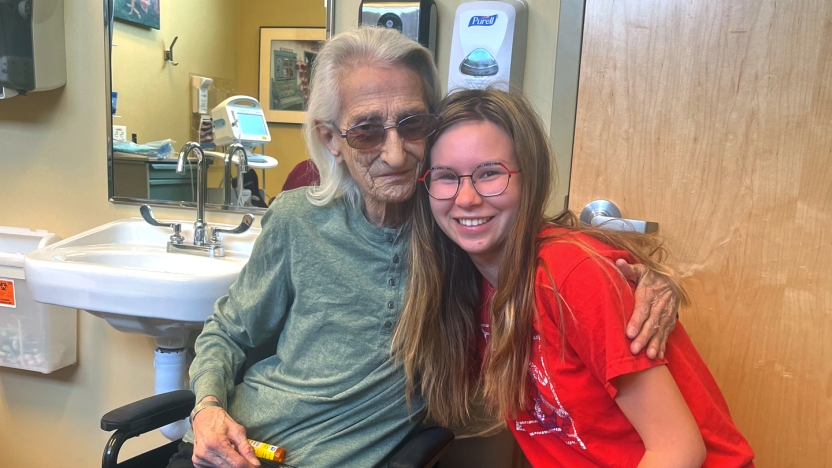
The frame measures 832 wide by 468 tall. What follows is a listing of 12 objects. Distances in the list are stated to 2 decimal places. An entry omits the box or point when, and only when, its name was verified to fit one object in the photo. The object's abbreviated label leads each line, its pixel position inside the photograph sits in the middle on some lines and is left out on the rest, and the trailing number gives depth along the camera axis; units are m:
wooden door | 1.17
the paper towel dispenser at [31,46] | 1.73
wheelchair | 1.08
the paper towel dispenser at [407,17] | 1.56
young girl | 0.88
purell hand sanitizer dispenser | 1.51
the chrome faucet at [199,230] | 1.75
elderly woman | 1.13
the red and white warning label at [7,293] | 1.89
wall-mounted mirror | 1.82
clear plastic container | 1.88
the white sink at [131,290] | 1.43
